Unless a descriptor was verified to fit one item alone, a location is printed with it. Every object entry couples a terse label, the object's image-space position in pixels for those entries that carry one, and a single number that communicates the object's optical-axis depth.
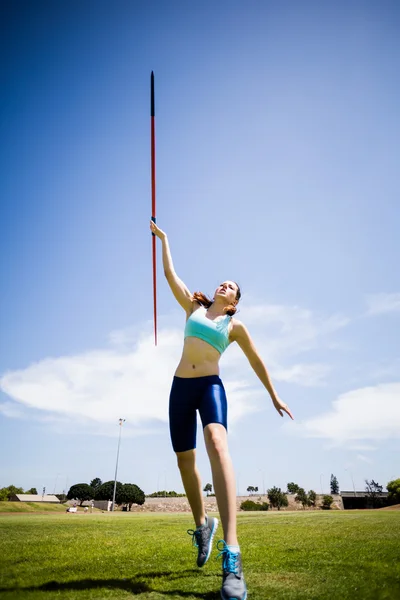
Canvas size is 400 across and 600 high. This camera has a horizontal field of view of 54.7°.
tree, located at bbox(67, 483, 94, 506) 101.38
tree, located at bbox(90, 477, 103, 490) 145.16
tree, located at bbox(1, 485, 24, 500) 90.59
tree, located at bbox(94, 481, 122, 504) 94.12
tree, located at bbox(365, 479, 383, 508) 75.94
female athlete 3.18
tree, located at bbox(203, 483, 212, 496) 111.22
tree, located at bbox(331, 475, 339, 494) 141.38
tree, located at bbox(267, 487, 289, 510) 87.09
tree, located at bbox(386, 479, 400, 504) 57.75
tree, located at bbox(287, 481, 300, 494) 110.00
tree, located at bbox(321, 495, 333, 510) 83.16
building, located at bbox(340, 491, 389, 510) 77.46
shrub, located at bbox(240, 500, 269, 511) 80.38
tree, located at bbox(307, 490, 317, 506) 87.31
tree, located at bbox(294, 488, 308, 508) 88.00
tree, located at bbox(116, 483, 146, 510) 93.38
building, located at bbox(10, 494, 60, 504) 102.65
